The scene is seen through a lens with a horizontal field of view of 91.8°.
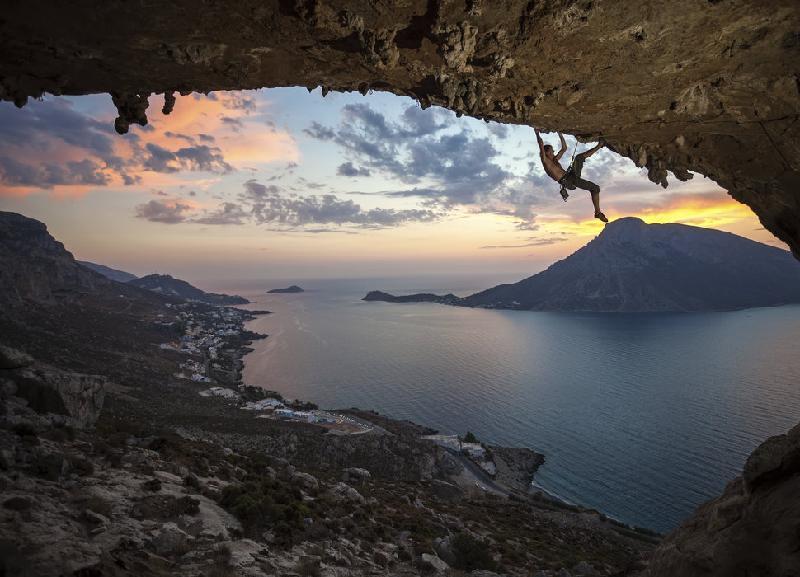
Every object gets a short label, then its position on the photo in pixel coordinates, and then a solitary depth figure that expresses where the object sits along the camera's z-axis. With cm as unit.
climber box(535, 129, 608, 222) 821
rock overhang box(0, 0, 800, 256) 482
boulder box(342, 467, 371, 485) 3155
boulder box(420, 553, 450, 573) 1533
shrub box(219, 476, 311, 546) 1428
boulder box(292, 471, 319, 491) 2159
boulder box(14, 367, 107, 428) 2178
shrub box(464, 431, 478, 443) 5899
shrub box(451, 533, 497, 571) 1757
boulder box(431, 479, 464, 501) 3776
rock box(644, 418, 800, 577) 666
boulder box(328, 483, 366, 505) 2181
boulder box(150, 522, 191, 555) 1061
